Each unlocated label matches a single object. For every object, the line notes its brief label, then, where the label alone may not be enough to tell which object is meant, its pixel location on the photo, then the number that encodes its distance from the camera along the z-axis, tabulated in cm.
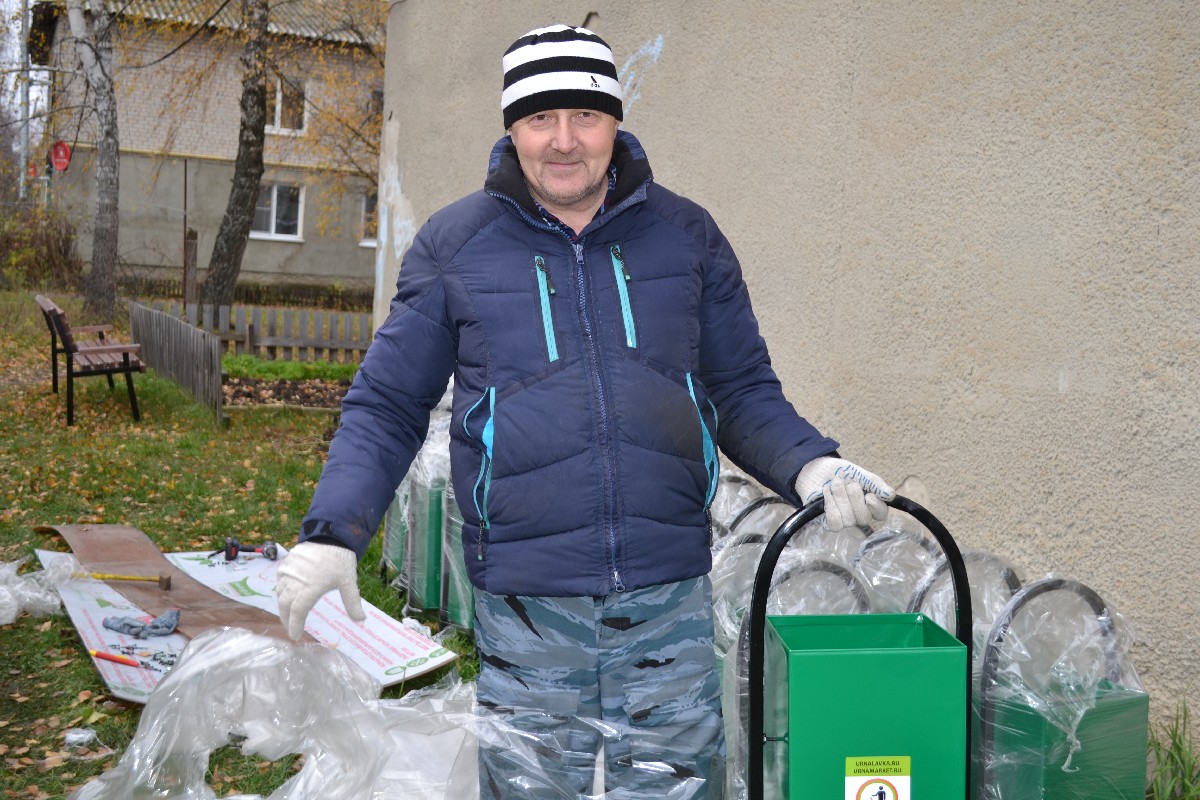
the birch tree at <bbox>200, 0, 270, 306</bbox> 1377
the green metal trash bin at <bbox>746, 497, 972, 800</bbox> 193
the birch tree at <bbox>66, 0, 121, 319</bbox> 1534
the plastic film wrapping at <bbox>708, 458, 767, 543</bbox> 388
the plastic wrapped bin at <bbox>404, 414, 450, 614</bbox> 496
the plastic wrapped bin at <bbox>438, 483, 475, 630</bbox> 473
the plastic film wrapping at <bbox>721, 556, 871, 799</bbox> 298
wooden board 488
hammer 532
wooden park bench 984
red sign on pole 1670
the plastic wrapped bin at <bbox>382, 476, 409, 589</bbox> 530
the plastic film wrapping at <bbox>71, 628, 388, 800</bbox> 324
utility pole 1649
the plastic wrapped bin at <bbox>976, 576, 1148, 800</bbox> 258
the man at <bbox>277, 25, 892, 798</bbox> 225
